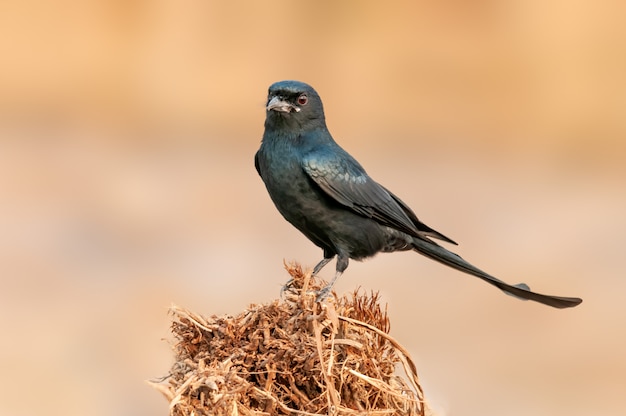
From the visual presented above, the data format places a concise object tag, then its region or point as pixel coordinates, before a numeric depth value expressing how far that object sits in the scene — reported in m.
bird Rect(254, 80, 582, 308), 9.57
